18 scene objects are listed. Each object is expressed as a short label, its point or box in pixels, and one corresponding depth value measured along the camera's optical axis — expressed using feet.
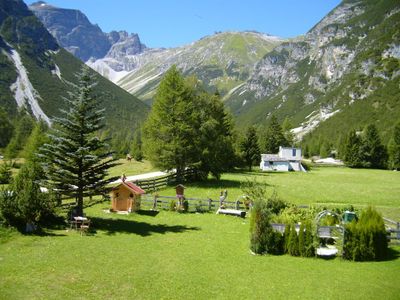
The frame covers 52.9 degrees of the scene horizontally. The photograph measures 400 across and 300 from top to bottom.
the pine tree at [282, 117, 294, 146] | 393.82
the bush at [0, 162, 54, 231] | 74.59
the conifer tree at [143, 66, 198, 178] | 142.82
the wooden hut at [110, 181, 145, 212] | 104.83
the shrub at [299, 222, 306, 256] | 69.87
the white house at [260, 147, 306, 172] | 287.93
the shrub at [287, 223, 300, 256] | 70.38
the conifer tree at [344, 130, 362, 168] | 365.20
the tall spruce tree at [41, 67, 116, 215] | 85.71
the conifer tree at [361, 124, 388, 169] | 360.20
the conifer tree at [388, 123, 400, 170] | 348.38
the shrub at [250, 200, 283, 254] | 71.20
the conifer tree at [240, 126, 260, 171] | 266.57
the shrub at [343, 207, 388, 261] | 67.92
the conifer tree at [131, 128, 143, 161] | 326.18
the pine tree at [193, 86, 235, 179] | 151.43
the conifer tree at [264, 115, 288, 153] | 356.18
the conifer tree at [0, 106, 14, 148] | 377.91
